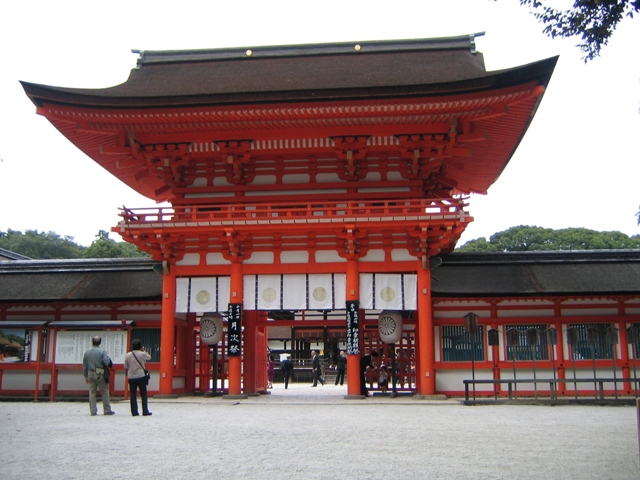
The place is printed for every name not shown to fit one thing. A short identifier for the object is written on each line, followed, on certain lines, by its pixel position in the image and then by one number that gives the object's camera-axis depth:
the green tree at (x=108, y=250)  71.44
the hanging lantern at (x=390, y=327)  18.77
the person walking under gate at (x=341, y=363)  26.32
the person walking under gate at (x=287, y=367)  30.56
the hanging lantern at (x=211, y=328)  19.30
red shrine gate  16.97
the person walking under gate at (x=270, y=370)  30.64
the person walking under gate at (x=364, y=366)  18.62
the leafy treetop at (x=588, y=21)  7.64
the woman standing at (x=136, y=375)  13.41
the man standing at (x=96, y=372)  13.80
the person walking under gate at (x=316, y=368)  31.44
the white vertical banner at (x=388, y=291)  18.19
